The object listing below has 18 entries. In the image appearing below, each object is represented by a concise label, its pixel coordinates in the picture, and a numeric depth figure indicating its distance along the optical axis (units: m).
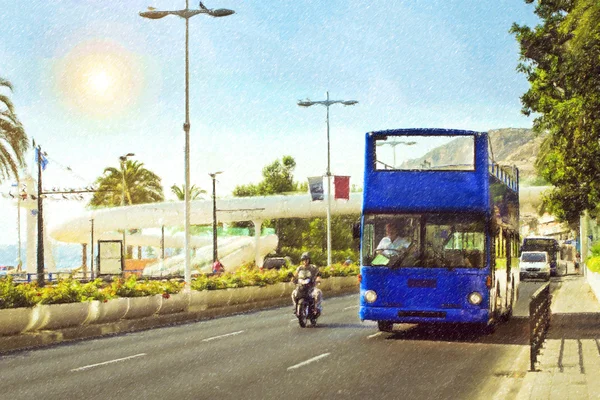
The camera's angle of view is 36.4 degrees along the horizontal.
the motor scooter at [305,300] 21.17
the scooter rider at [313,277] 20.99
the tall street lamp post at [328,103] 53.62
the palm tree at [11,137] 33.62
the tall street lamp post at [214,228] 60.97
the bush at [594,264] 34.65
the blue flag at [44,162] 55.88
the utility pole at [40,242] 42.53
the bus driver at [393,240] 17.70
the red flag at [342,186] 46.97
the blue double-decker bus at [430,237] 17.45
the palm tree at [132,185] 101.00
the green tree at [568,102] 17.77
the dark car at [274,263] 63.50
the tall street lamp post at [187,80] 29.47
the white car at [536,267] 57.47
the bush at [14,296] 18.52
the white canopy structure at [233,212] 90.56
